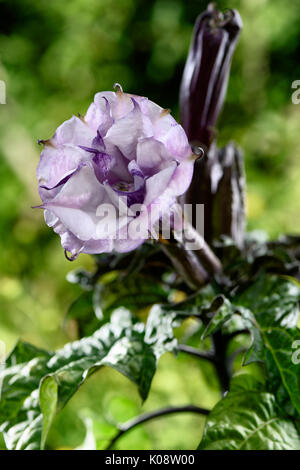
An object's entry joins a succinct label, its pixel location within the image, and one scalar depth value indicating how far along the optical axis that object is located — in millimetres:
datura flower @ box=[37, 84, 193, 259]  669
